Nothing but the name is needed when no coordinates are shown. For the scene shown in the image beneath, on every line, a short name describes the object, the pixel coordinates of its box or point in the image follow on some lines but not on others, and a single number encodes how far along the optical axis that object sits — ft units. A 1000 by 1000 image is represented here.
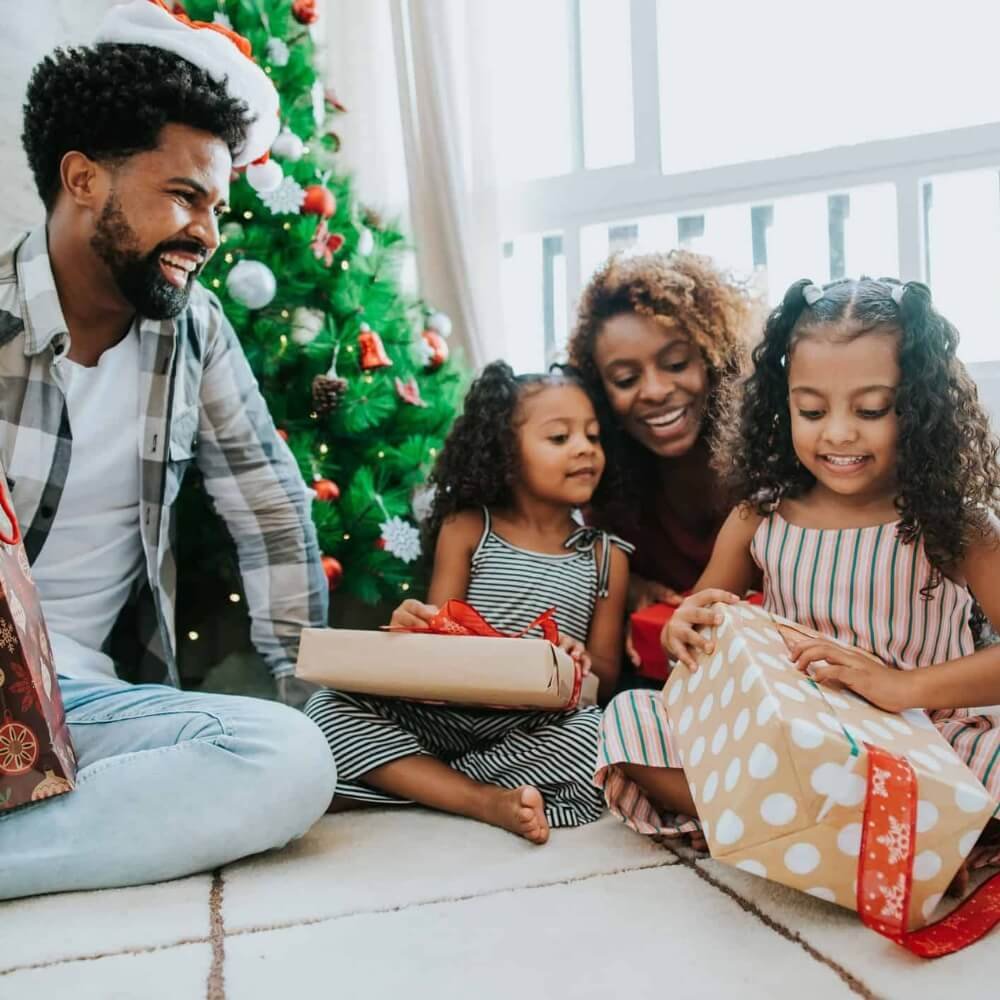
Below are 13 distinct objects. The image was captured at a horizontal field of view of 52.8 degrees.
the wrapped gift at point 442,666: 4.30
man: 4.02
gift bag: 3.53
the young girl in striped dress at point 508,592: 4.66
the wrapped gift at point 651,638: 5.31
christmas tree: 6.10
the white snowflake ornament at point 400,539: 6.15
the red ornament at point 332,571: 6.13
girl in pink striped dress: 4.12
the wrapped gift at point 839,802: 3.03
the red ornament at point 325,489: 6.09
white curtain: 8.43
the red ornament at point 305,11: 6.34
